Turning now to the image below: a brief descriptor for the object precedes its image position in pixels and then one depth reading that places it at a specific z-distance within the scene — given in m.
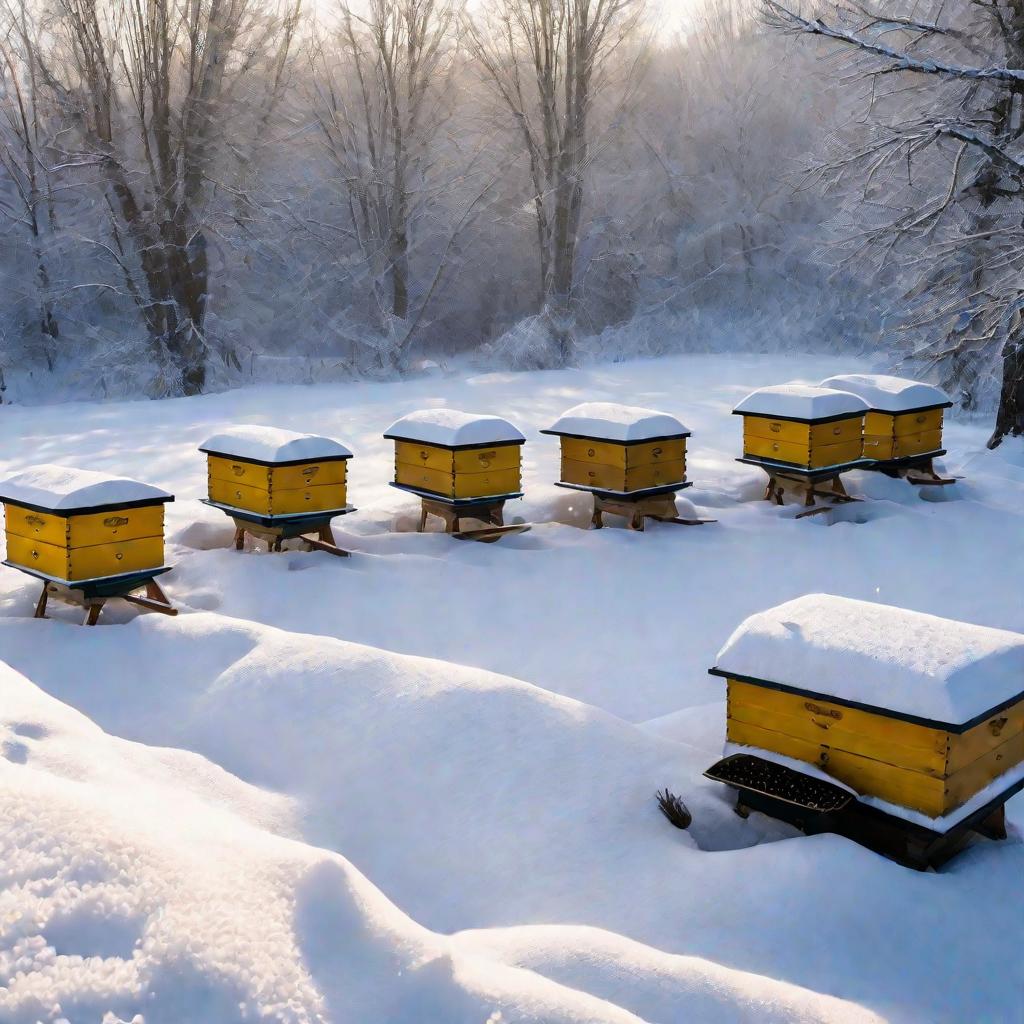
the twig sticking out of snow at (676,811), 3.73
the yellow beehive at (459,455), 7.44
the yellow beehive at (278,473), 6.91
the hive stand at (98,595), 5.75
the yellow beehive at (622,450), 7.78
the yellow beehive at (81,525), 5.68
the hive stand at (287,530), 6.98
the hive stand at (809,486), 8.48
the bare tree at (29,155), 18.33
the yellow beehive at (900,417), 9.22
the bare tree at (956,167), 9.33
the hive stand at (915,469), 9.34
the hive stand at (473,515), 7.58
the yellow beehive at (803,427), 8.34
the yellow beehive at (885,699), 3.44
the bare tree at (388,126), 20.39
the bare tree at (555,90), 20.31
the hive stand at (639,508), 7.98
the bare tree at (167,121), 16.97
